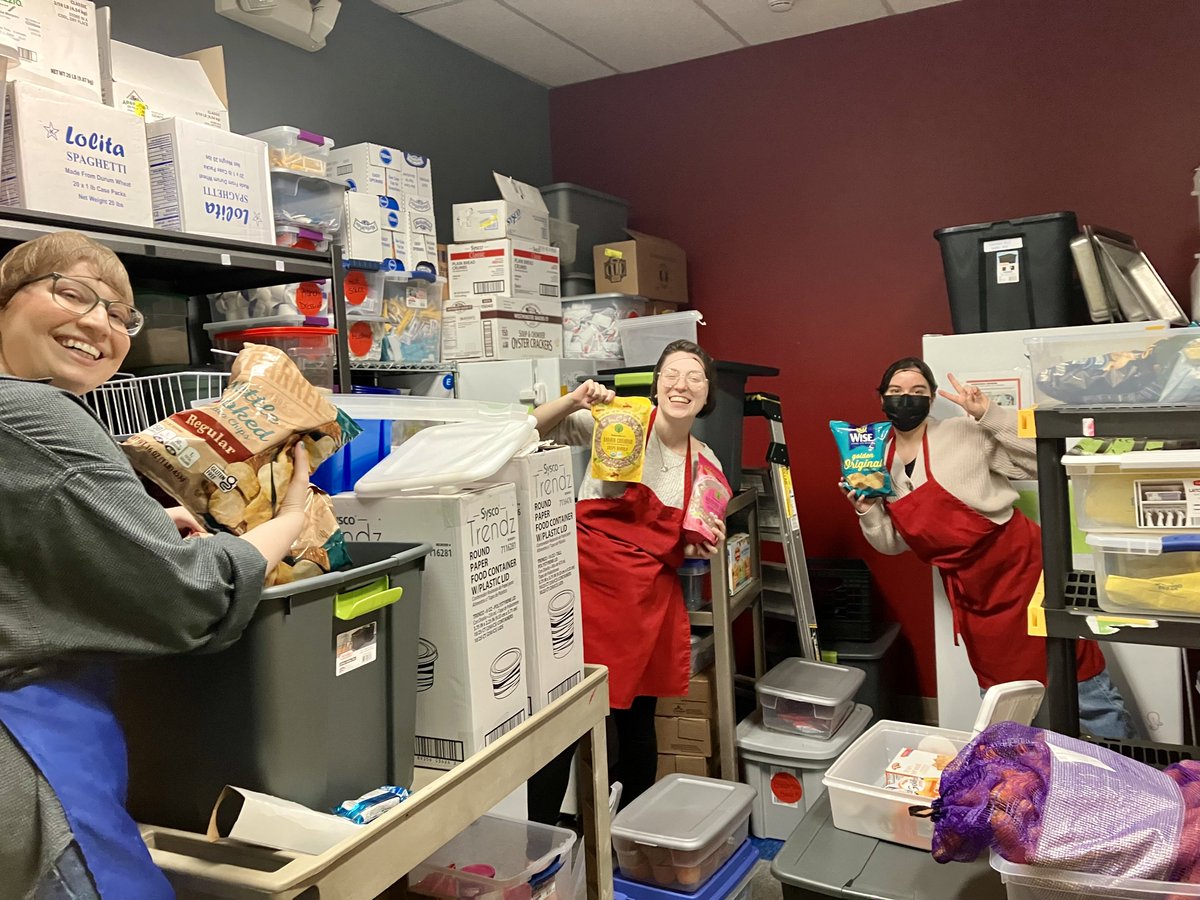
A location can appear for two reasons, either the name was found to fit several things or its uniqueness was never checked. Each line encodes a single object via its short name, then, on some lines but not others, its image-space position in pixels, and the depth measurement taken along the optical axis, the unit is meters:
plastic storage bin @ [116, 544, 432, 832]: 0.99
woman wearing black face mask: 2.87
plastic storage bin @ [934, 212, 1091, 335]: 3.08
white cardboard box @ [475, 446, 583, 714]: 1.36
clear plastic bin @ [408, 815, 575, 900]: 1.58
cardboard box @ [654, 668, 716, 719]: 3.04
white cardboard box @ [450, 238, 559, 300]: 3.59
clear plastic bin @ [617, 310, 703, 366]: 3.63
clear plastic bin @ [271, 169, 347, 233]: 2.69
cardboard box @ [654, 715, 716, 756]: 3.04
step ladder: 3.21
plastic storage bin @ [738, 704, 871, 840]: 2.94
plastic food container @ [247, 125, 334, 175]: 2.65
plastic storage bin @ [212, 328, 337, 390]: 2.40
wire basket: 1.84
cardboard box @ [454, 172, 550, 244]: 3.63
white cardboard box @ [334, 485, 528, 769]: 1.21
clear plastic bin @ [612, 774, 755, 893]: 2.29
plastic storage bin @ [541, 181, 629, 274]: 4.05
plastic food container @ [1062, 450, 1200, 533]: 1.42
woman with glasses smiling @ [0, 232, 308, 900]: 0.87
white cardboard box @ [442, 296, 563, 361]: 3.56
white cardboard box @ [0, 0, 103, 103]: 1.79
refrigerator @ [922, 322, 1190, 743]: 2.92
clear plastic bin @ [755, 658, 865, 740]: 3.03
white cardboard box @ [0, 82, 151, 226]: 1.75
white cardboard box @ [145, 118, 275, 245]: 2.09
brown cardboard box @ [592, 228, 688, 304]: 3.95
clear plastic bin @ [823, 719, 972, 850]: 1.80
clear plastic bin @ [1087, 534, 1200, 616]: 1.42
